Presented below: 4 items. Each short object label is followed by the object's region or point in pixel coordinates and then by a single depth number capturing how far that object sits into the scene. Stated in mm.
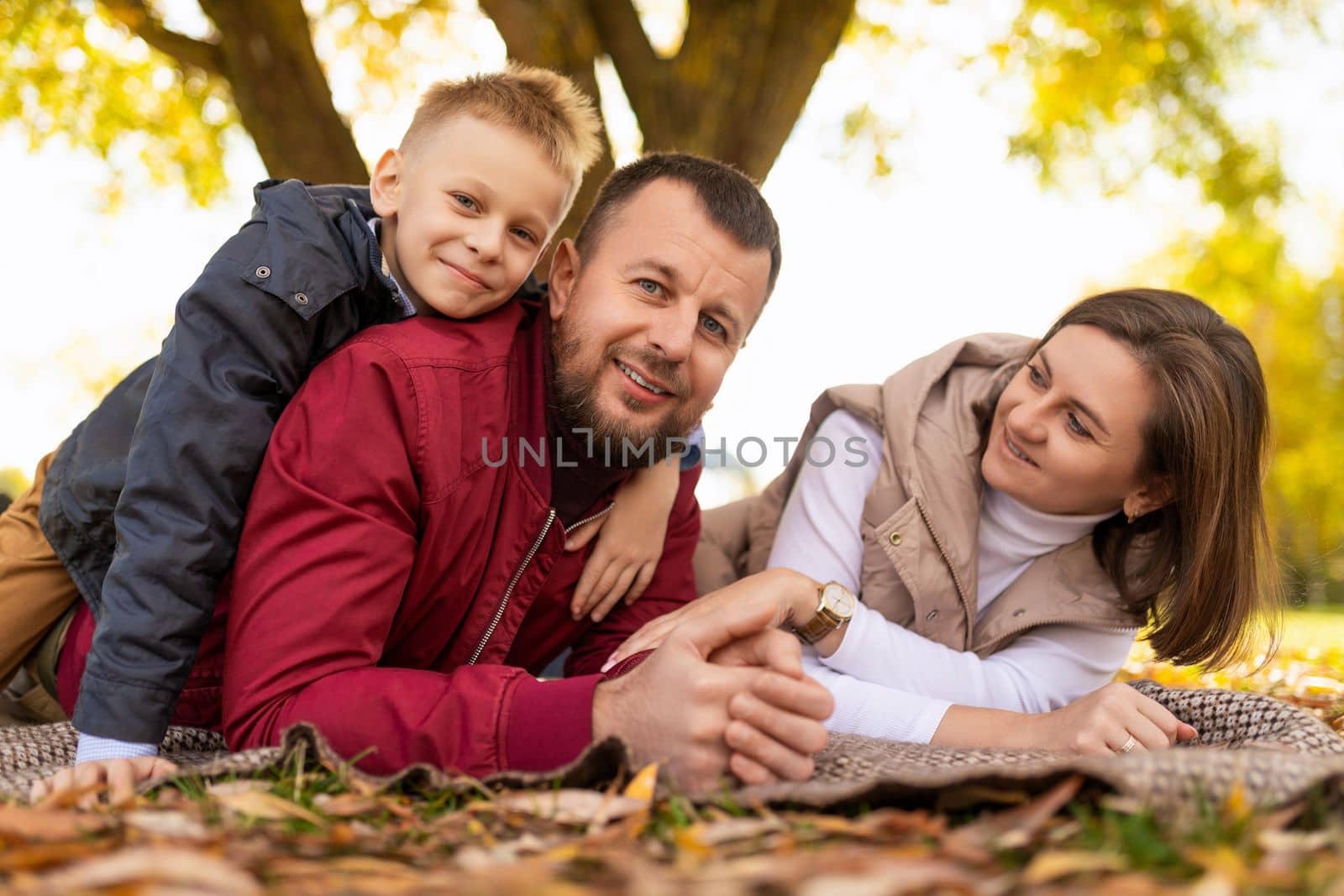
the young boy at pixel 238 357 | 983
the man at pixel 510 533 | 936
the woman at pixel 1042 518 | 1208
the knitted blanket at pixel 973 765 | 829
